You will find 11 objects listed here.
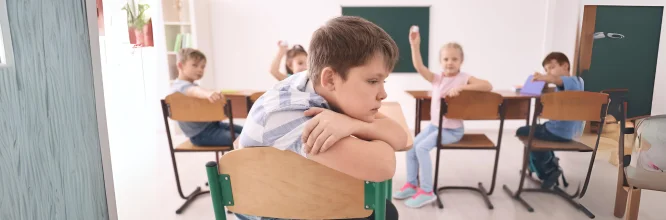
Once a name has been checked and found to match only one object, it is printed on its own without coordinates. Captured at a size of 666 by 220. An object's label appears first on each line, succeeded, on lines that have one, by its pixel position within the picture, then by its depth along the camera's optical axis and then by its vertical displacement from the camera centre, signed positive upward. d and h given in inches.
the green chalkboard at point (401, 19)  144.9 +10.1
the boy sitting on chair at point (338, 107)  29.5 -5.0
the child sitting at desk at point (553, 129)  57.2 -13.6
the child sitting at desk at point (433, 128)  90.1 -19.3
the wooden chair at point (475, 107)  82.9 -13.0
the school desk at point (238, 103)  96.5 -13.8
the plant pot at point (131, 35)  57.1 +1.9
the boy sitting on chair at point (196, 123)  84.2 -16.9
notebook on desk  71.6 -8.2
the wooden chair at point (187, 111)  79.3 -13.0
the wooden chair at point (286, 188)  29.0 -10.9
